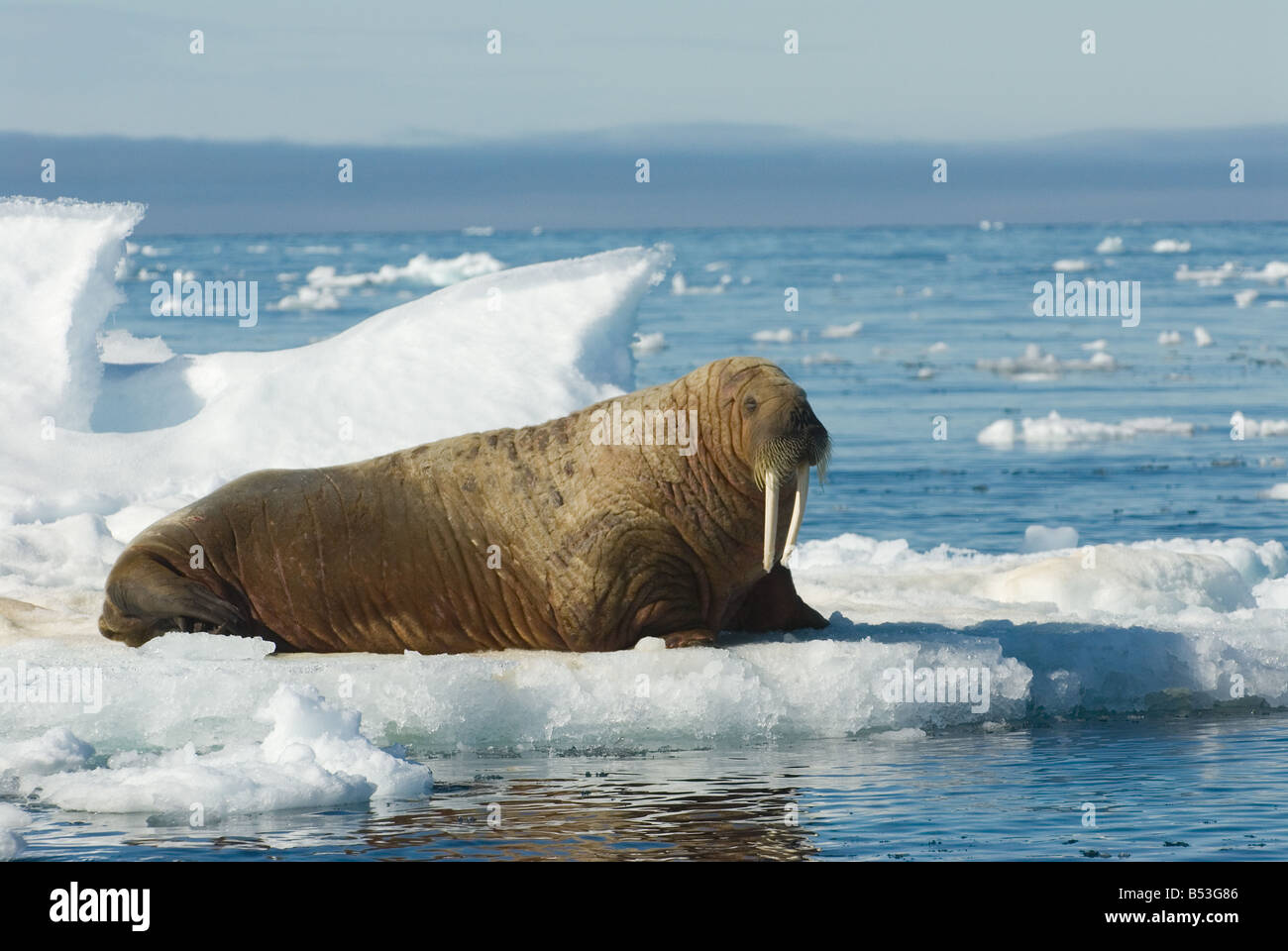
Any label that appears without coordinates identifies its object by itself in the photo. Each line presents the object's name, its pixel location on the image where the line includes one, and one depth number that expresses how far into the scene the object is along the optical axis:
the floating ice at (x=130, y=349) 21.05
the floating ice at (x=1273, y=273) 52.59
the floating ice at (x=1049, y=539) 15.98
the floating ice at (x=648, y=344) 32.88
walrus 8.73
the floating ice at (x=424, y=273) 56.25
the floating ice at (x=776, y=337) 36.06
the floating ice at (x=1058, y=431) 24.00
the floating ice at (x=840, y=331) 37.57
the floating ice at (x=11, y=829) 6.43
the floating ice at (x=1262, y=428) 24.20
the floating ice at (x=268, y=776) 7.05
